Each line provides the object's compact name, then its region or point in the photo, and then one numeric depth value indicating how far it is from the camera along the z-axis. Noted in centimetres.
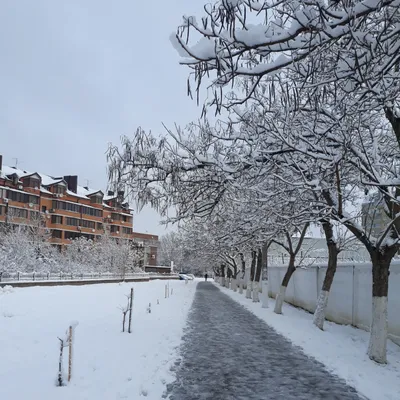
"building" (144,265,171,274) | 10706
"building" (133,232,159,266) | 10919
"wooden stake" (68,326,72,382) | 768
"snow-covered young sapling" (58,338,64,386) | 739
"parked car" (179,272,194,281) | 8924
